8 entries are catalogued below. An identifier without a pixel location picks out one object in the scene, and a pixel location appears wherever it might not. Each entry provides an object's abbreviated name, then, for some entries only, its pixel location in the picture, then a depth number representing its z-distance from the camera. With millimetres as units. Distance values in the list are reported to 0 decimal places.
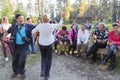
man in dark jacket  2191
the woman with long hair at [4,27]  3007
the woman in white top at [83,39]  3088
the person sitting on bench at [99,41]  2848
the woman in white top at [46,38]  2080
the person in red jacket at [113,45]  2578
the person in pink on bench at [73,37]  3256
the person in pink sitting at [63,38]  3309
